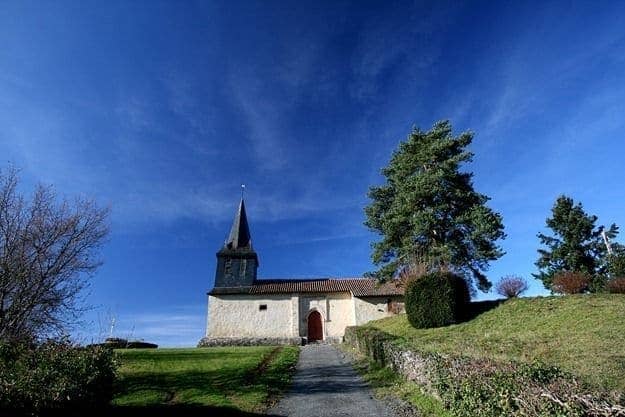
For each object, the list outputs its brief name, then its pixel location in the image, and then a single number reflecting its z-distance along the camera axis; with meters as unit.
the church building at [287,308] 32.91
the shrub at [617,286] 17.98
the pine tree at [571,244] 28.77
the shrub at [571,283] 22.44
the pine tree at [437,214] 21.81
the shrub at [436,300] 17.50
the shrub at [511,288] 25.11
